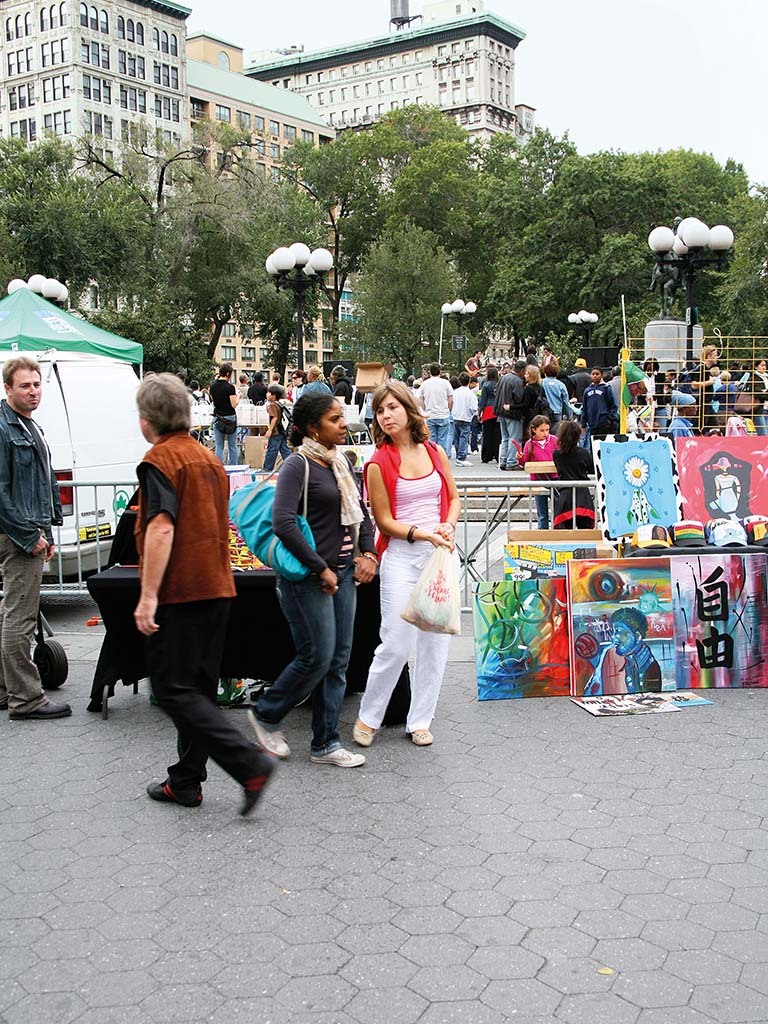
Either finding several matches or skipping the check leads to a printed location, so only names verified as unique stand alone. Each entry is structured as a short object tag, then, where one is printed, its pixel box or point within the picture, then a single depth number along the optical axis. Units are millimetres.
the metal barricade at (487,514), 8500
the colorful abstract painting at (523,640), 6504
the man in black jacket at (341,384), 19219
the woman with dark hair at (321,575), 5121
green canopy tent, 11094
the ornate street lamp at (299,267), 18797
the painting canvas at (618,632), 6516
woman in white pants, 5551
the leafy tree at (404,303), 51281
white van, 9555
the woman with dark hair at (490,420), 20302
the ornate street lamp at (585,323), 40312
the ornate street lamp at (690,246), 17297
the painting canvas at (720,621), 6602
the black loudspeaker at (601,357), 27734
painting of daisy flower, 7652
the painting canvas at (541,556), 6949
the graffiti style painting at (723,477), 7797
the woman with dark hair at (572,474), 9102
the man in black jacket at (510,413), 17891
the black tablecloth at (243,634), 6047
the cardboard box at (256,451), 15469
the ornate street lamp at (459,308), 37450
